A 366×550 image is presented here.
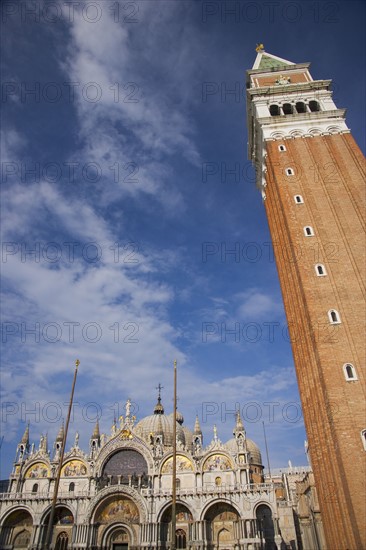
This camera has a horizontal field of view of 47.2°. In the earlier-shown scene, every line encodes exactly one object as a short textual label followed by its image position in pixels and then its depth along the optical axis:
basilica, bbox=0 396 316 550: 38.25
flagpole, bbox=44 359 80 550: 28.19
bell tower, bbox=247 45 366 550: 22.28
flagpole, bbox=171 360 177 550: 24.53
